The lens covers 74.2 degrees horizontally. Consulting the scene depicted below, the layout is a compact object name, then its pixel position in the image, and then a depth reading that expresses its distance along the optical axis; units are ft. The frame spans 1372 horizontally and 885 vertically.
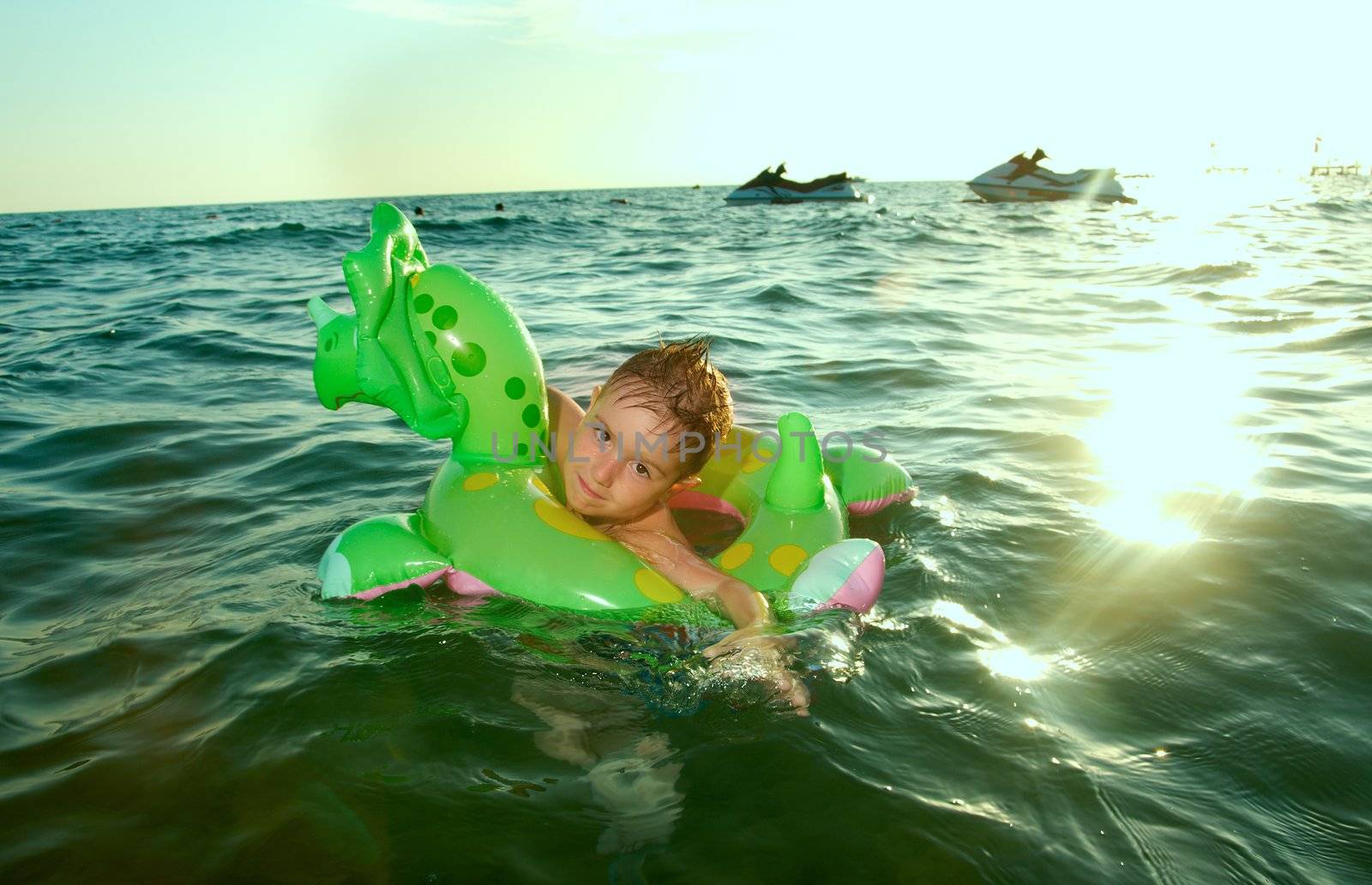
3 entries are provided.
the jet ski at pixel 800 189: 120.98
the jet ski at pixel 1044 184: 108.37
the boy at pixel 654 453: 10.00
